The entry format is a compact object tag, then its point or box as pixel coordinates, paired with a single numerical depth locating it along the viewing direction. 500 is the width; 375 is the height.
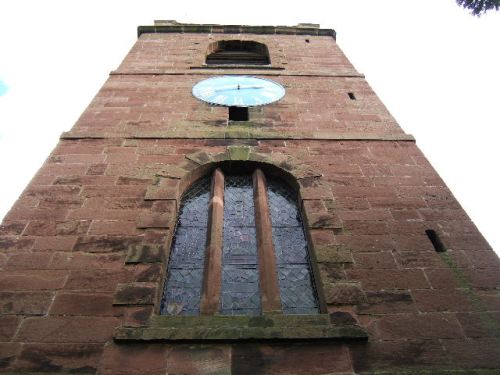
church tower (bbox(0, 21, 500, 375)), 3.25
